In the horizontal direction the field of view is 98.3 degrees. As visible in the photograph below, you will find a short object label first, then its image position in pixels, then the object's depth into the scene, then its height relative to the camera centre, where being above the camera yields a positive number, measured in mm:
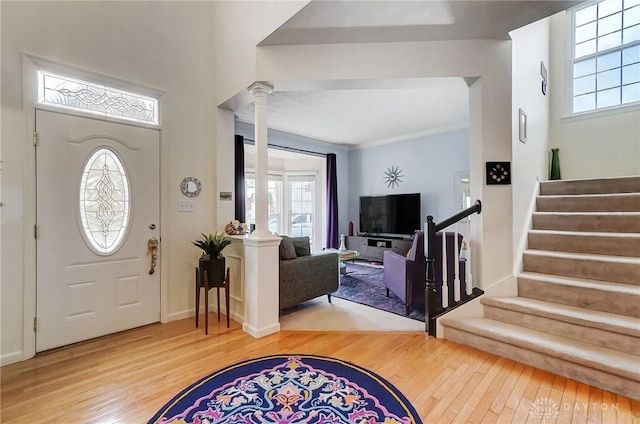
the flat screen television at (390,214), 5883 -20
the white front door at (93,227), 2377 -104
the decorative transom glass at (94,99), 2426 +1130
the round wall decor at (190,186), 3170 +332
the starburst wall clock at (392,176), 6352 +868
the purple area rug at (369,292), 3390 -1152
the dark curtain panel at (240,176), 4824 +677
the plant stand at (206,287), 2758 -748
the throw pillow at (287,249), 3119 -401
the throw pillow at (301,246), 3324 -387
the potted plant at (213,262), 2787 -476
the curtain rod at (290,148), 5125 +1402
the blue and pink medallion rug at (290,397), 1594 -1168
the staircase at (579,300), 1890 -744
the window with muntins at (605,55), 3812 +2274
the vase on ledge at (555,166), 4113 +693
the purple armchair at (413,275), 3016 -687
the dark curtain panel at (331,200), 6688 +332
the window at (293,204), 6684 +246
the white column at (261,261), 2666 -456
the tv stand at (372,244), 6010 -703
